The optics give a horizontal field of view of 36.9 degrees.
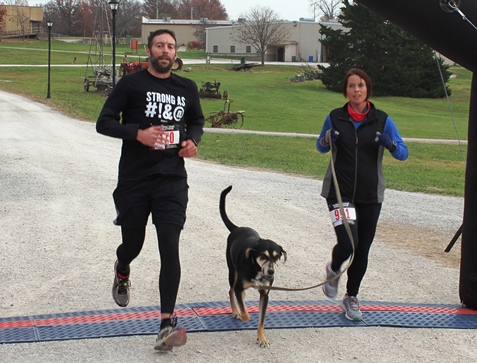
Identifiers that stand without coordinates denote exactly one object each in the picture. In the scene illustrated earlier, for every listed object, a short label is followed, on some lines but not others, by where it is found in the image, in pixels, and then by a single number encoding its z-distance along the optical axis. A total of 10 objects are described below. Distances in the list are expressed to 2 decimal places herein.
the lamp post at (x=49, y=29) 33.12
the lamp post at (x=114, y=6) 28.44
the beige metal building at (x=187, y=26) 110.48
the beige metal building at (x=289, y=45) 88.50
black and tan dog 4.54
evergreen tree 55.47
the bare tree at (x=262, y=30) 82.25
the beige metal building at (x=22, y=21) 104.81
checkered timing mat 4.88
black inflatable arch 5.30
